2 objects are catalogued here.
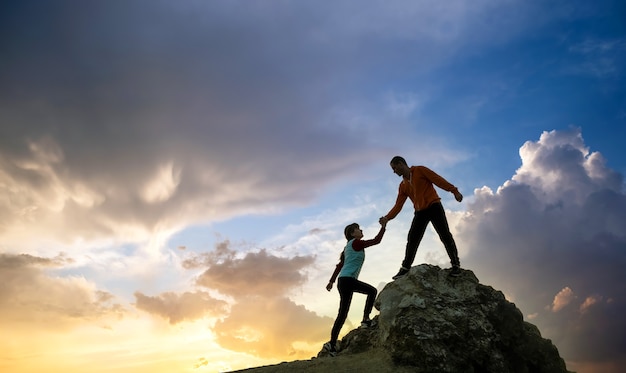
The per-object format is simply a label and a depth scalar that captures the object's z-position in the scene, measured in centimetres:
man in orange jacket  1146
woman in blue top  1154
